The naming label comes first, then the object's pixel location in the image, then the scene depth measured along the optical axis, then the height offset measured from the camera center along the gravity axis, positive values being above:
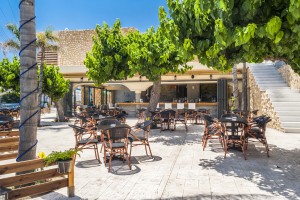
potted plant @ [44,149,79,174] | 2.98 -0.72
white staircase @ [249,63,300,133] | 9.33 +0.28
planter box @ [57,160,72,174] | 3.02 -0.81
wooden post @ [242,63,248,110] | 11.95 +0.42
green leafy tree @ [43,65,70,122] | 11.91 +0.92
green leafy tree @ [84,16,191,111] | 8.17 +1.64
